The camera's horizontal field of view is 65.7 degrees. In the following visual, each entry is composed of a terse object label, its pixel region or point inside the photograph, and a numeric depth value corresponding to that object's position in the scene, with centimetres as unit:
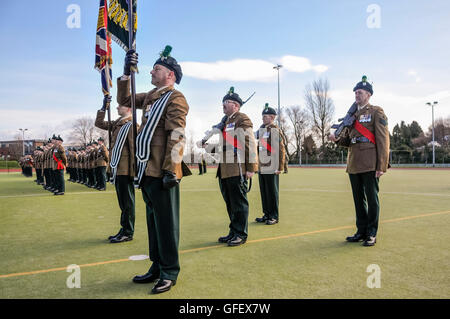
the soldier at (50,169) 1420
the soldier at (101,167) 1503
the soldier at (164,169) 340
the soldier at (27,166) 2972
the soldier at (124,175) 557
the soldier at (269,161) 691
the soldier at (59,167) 1295
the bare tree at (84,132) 6881
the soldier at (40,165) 1854
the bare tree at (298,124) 6550
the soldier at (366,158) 507
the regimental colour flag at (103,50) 689
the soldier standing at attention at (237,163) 528
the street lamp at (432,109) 4849
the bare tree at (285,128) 6602
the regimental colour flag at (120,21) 410
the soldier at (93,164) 1623
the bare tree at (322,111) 5978
